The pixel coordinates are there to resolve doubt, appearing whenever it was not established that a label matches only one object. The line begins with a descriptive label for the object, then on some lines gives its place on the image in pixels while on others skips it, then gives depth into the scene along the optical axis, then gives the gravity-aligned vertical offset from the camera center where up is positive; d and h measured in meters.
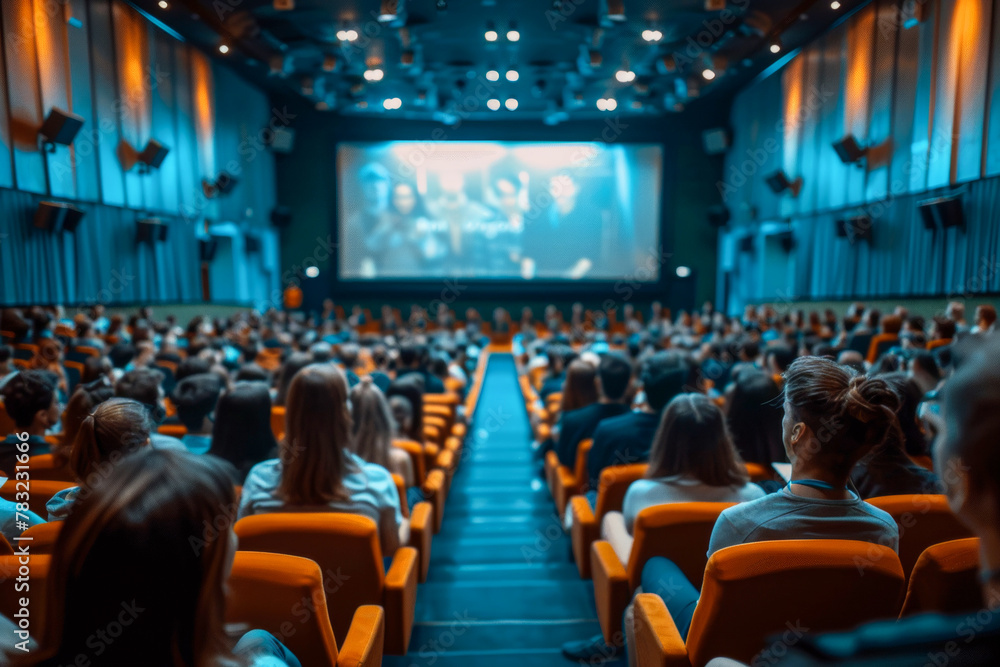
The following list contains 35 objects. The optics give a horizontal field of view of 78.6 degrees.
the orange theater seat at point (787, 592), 1.24 -0.63
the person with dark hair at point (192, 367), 3.81 -0.53
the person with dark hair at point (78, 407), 2.42 -0.50
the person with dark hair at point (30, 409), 2.44 -0.53
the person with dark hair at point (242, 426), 2.43 -0.58
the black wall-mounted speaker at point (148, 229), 10.62 +0.92
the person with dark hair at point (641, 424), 2.78 -0.66
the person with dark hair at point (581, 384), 3.89 -0.64
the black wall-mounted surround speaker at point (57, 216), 8.48 +0.94
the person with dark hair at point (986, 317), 5.52 -0.30
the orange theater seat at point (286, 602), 1.27 -0.67
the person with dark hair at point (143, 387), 2.87 -0.50
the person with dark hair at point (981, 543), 0.51 -0.29
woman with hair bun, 1.41 -0.43
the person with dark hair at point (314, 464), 2.04 -0.61
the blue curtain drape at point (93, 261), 8.25 +0.34
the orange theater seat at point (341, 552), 1.68 -0.77
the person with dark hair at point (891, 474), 1.95 -0.61
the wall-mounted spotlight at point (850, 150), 10.20 +2.24
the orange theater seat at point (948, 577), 1.25 -0.61
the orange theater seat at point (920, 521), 1.70 -0.67
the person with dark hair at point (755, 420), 2.65 -0.60
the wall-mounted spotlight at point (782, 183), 12.52 +2.06
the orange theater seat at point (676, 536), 1.81 -0.76
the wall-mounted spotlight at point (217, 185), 12.29 +1.97
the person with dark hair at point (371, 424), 2.88 -0.67
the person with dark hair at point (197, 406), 2.91 -0.60
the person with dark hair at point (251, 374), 3.94 -0.59
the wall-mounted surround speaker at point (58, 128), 8.26 +2.09
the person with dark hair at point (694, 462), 2.09 -0.62
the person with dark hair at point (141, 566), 0.79 -0.37
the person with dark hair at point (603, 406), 3.42 -0.69
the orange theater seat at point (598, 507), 2.52 -1.03
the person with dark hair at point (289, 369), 4.08 -0.58
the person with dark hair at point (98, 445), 1.73 -0.46
